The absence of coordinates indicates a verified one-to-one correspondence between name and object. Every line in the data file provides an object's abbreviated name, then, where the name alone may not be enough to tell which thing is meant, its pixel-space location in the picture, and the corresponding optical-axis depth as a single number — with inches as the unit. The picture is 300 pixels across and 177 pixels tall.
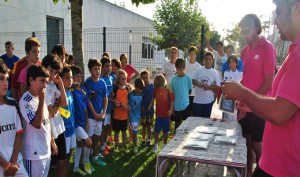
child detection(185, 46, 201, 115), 225.9
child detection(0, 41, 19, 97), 228.2
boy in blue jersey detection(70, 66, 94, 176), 136.6
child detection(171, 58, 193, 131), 186.2
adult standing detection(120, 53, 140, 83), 223.8
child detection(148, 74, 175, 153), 184.4
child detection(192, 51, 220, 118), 180.5
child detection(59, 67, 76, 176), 124.6
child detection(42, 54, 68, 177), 110.2
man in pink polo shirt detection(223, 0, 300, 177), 51.9
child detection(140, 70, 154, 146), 191.0
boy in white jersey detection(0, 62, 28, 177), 86.7
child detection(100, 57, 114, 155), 179.8
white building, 364.5
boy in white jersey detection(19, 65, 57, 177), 93.7
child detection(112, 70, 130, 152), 181.0
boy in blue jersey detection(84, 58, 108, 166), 153.4
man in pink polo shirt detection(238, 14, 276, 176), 117.6
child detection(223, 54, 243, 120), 190.4
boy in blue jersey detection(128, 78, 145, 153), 185.2
